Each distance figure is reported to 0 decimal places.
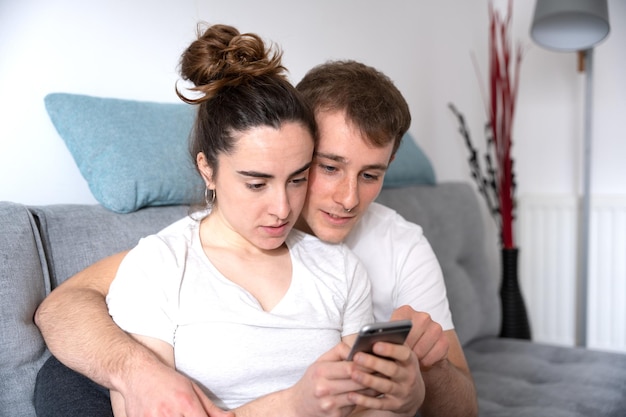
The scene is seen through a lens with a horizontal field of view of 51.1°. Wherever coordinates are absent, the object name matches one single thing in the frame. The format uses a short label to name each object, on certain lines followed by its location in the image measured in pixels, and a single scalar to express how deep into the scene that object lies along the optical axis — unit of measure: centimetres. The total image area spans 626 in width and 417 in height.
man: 100
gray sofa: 117
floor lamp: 258
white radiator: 305
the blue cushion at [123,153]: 144
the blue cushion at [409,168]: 223
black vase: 284
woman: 110
